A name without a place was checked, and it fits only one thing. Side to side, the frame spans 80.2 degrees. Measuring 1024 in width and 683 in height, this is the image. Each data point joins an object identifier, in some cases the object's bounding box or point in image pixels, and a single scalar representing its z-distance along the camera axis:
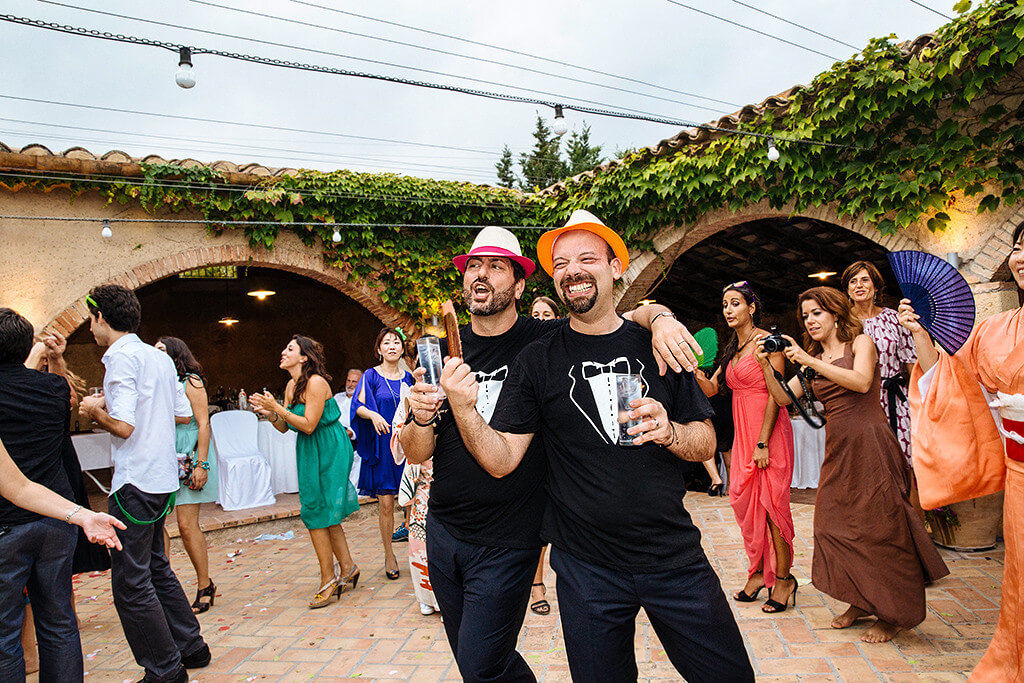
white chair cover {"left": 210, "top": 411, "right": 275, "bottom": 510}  6.93
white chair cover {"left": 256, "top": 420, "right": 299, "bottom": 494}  7.41
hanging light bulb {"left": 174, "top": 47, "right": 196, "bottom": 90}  3.77
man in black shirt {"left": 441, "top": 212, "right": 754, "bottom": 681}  1.80
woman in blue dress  4.93
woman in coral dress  3.74
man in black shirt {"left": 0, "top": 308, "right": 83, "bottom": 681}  2.47
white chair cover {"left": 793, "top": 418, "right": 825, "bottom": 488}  6.93
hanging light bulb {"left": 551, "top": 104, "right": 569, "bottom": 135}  5.11
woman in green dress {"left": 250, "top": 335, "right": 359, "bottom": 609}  4.33
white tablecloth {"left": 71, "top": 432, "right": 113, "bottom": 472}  6.61
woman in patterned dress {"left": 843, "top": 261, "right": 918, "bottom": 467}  4.10
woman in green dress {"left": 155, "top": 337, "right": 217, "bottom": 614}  4.23
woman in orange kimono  2.12
